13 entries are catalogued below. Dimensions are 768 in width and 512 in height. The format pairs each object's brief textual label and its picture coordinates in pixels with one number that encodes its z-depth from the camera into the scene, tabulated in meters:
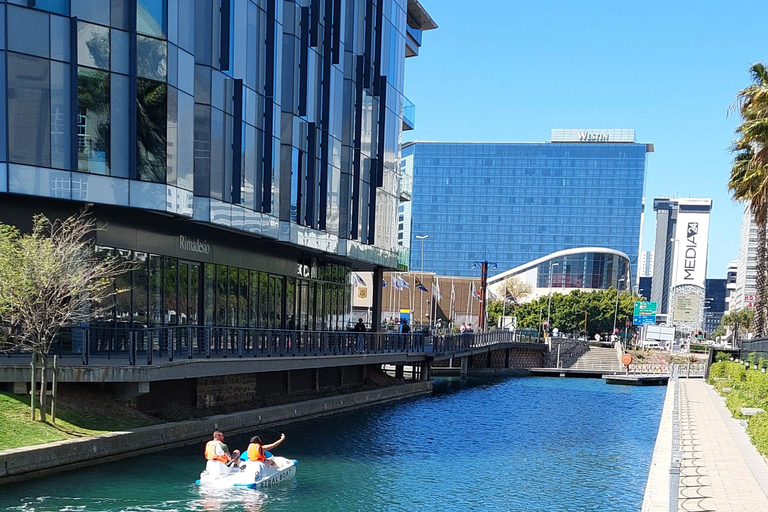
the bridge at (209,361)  21.77
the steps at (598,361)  77.59
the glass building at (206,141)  24.83
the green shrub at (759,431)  19.83
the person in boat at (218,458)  19.44
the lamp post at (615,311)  115.46
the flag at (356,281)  88.94
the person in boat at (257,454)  20.03
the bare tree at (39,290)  19.66
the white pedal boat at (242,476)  19.39
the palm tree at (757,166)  36.49
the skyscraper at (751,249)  190.50
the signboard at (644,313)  101.50
